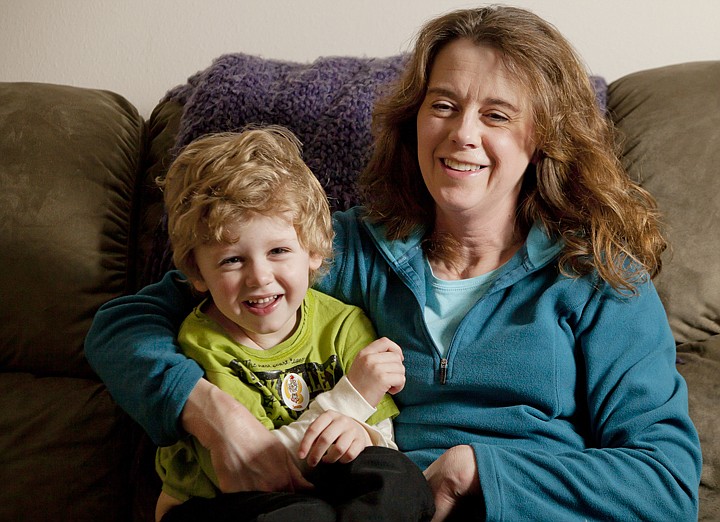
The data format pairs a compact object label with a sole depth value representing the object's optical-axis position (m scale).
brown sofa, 1.63
